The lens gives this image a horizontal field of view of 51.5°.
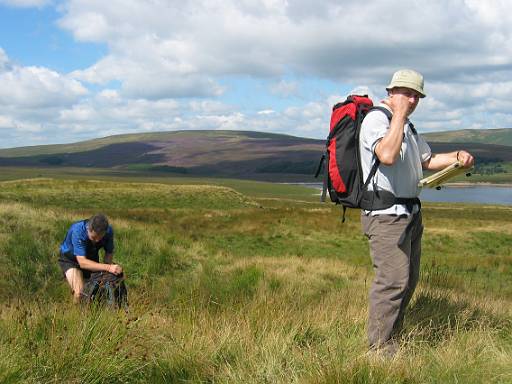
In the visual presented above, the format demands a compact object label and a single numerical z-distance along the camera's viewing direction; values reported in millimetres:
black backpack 5137
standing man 3887
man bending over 6172
